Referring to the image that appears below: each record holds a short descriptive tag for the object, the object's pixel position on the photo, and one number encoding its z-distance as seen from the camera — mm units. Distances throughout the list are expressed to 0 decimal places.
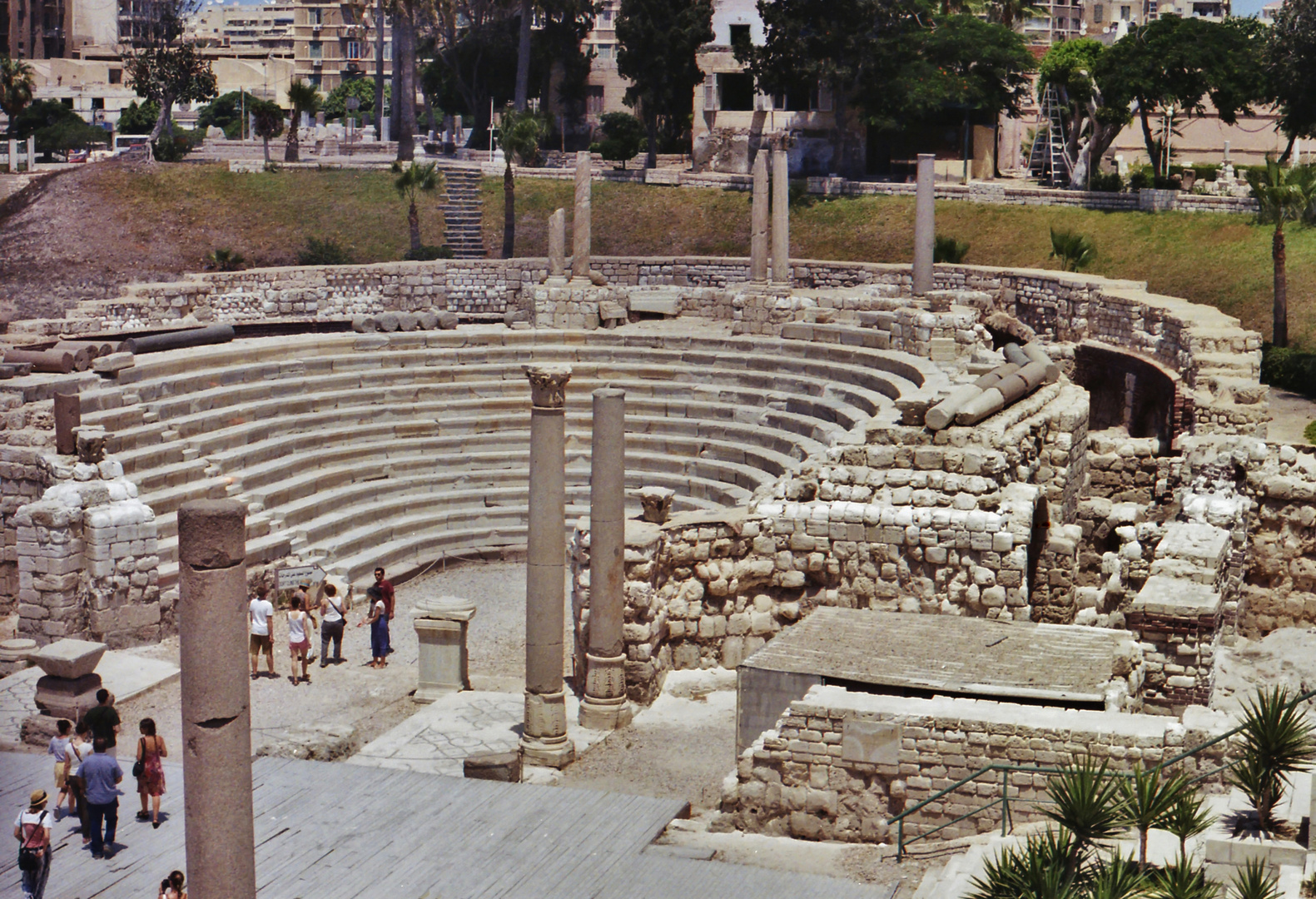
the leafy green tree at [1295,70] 47812
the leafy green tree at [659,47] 63188
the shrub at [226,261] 45500
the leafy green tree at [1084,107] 55375
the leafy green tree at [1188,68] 53344
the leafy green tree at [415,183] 48959
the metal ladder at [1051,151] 59688
